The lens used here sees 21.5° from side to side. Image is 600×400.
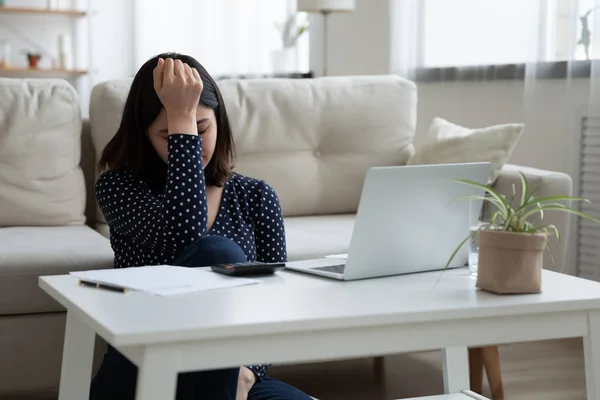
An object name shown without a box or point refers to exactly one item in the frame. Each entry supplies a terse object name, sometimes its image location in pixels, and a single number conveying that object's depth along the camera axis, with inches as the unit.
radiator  213.8
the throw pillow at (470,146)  188.7
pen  114.9
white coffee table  104.9
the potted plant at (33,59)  379.3
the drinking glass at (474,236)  124.8
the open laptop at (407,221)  119.3
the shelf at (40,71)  375.3
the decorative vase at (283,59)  373.2
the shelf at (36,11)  375.0
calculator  120.4
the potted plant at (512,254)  117.3
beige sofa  163.9
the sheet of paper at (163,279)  114.8
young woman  125.8
